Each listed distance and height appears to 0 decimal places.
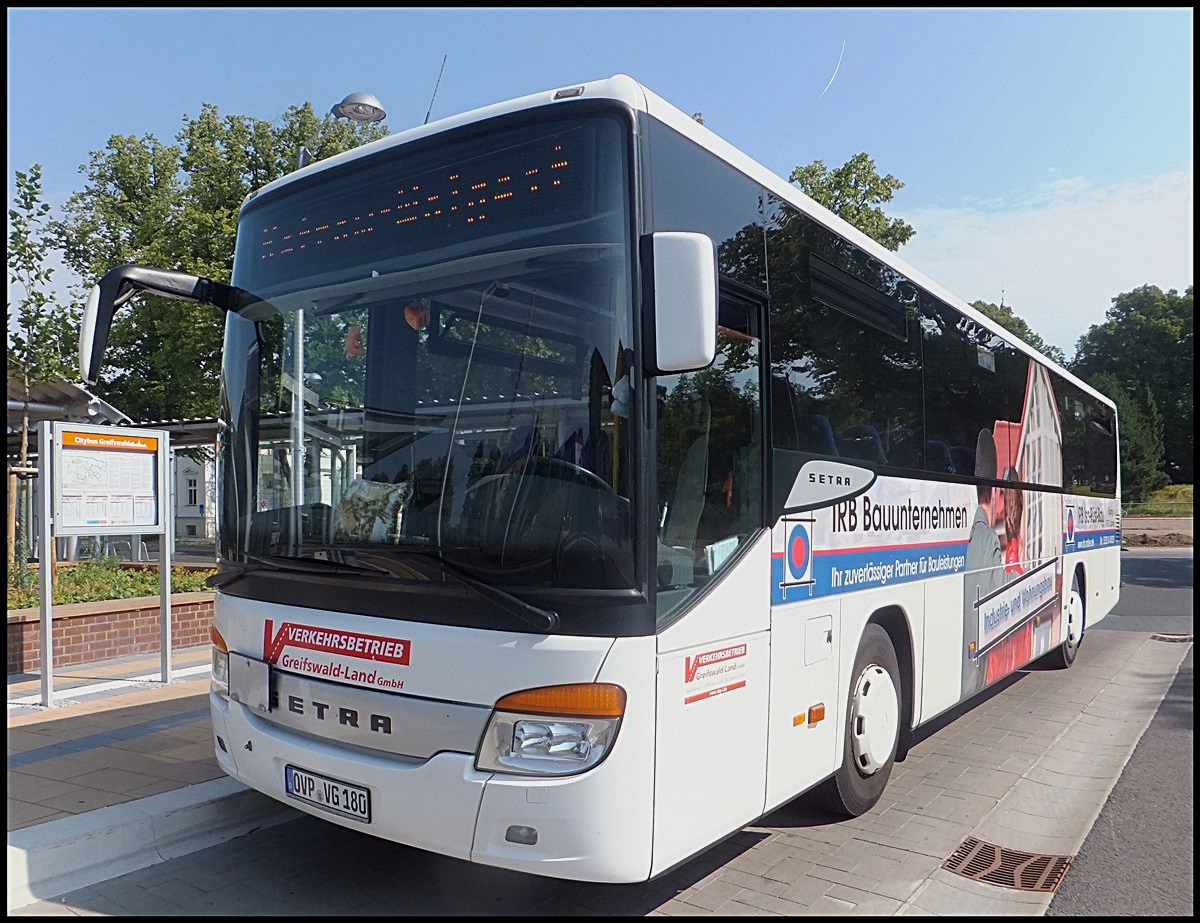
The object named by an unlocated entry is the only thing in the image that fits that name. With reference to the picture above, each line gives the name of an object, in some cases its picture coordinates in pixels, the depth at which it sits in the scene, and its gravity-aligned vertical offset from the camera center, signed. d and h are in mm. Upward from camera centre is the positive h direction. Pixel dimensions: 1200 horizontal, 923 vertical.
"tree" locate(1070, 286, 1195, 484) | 60750 +8170
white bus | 3545 -89
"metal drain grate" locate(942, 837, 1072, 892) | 4645 -1962
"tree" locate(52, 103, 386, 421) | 23484 +6826
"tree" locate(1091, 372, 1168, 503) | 46000 +1164
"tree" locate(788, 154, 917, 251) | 23734 +6906
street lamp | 9328 +3491
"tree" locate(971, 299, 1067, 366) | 68844 +10690
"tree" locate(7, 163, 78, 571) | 11609 +1831
